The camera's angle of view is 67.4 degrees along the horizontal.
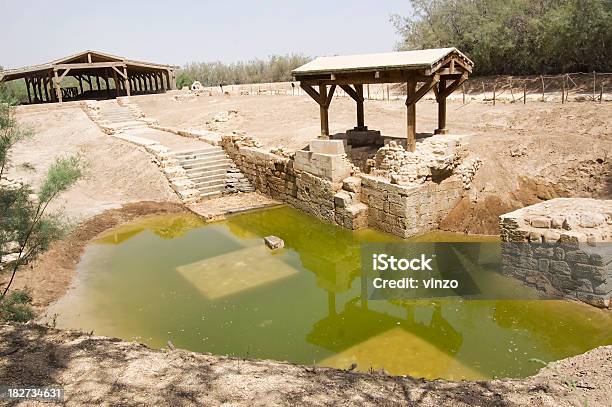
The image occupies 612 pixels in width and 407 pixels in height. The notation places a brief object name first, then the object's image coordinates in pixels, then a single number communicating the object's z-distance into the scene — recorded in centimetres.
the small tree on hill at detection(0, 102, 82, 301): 655
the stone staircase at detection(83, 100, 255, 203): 1449
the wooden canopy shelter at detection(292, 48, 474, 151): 998
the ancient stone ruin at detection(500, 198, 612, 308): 692
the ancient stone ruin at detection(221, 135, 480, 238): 1020
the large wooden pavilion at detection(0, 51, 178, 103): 2398
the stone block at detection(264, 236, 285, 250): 1027
